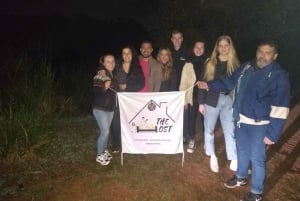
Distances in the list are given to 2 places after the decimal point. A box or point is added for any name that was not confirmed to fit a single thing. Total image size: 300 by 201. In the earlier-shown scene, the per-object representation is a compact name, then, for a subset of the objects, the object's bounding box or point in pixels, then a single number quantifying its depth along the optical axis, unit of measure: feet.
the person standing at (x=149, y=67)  18.63
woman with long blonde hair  16.97
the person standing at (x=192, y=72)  19.16
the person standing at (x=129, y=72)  18.28
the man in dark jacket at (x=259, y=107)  13.89
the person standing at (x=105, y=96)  17.49
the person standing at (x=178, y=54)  19.31
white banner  17.39
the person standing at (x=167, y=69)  18.92
